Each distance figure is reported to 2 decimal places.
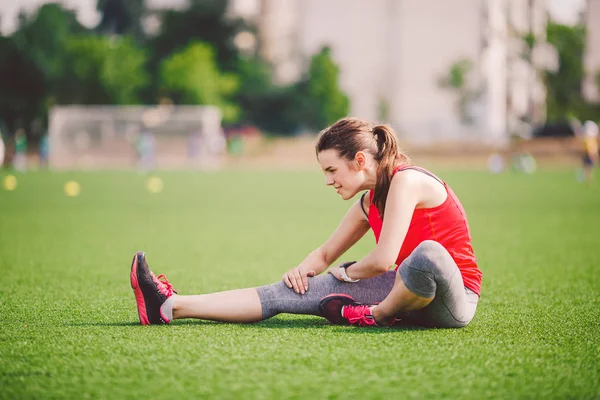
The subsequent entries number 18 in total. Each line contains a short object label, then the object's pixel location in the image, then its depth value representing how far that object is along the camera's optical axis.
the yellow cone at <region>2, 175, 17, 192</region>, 22.81
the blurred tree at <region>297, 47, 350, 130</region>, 61.38
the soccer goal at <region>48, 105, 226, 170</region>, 43.97
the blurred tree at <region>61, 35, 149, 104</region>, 55.59
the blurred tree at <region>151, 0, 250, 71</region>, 64.62
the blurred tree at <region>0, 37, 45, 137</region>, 58.75
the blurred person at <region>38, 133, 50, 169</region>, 43.72
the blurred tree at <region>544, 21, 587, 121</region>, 54.75
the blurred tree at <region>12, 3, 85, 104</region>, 59.34
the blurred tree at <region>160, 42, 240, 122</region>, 55.22
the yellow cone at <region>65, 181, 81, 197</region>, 20.03
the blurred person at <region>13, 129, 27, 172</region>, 38.72
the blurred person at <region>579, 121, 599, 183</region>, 24.95
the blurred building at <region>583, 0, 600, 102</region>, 58.25
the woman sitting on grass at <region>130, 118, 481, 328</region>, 4.09
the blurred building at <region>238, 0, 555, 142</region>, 58.72
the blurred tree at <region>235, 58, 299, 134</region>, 64.25
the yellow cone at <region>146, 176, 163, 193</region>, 22.35
